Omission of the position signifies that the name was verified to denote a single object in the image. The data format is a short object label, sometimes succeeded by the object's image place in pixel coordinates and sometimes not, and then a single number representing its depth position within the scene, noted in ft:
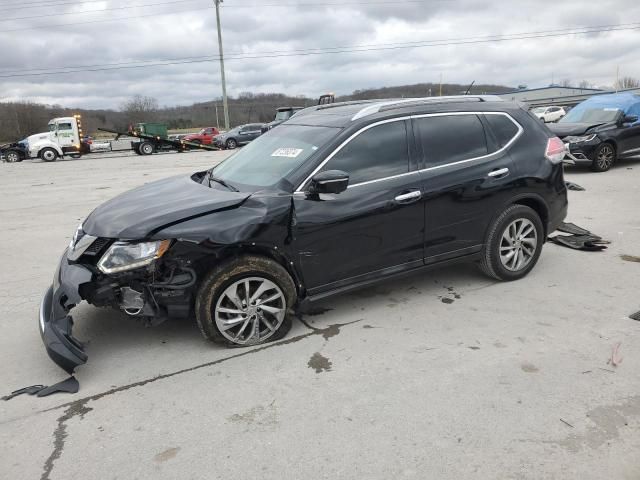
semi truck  92.89
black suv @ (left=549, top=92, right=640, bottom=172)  39.78
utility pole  141.59
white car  153.13
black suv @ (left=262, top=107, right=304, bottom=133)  95.39
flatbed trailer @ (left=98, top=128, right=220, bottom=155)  99.55
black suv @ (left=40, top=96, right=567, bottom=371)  11.50
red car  128.47
